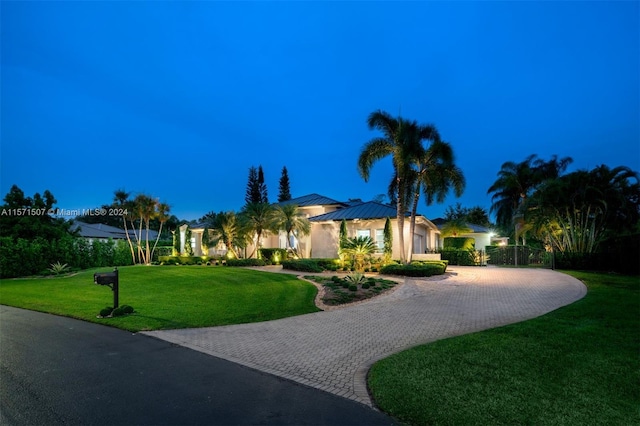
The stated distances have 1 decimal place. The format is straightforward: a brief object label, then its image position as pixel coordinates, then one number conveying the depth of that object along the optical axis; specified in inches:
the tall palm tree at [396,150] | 803.4
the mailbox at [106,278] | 346.3
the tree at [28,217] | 872.3
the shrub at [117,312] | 348.8
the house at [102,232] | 1659.8
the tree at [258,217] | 995.9
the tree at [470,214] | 2126.0
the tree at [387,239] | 863.7
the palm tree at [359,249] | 779.4
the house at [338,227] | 945.2
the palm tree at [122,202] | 1134.4
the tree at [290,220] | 936.9
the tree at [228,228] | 1026.7
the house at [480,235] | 1517.1
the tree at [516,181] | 1379.2
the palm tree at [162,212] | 1176.2
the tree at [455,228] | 1373.0
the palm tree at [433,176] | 808.9
